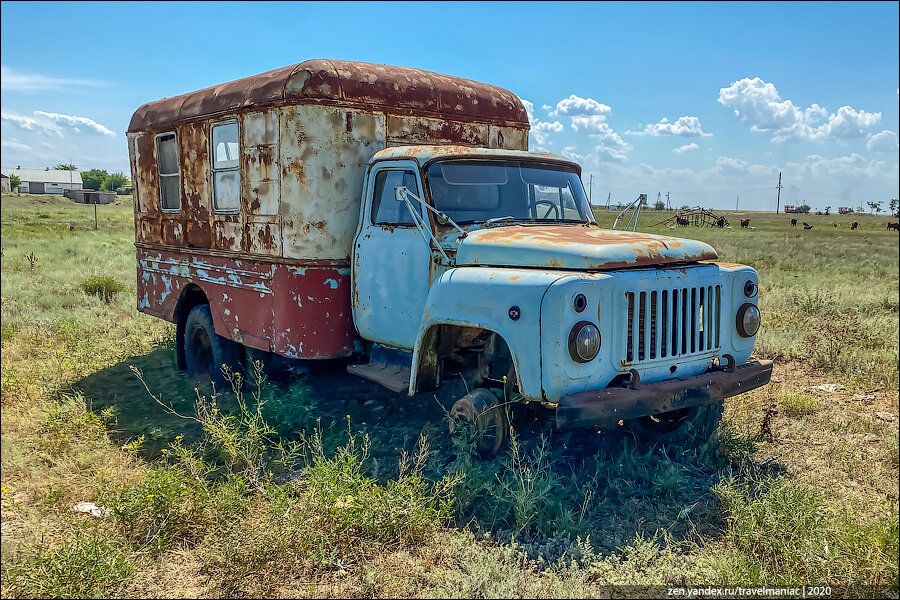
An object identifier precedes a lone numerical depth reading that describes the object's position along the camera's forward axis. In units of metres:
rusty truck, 4.05
